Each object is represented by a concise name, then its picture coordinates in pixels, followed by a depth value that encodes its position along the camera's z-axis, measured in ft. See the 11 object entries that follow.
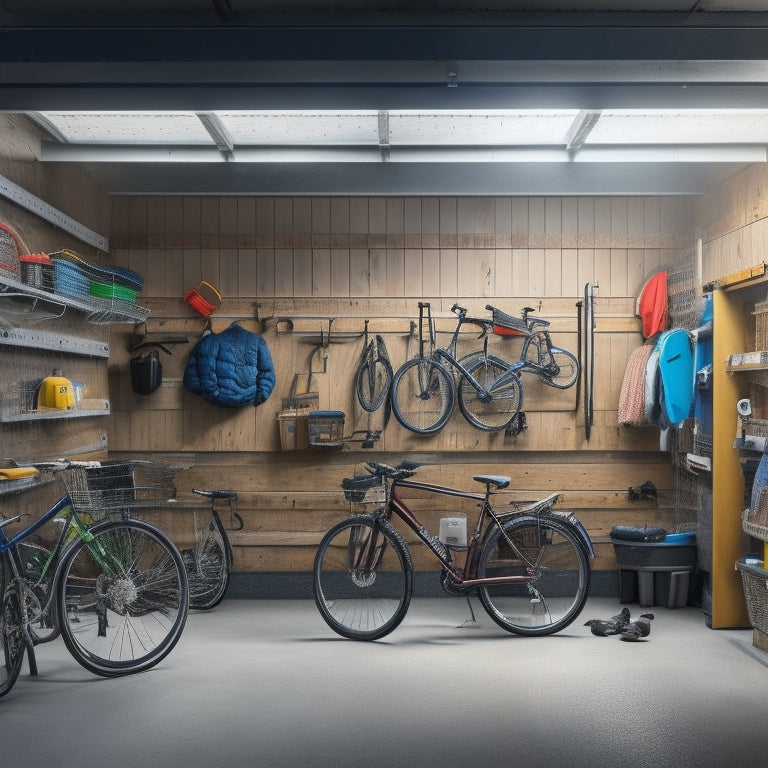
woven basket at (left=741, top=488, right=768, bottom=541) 14.01
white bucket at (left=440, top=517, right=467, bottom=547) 18.79
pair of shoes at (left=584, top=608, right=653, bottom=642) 15.31
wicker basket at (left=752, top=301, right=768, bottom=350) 14.93
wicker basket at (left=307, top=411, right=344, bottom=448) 18.53
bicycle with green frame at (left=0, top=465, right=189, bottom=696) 12.17
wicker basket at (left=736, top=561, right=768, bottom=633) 13.93
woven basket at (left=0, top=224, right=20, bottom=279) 12.76
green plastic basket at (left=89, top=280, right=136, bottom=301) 15.96
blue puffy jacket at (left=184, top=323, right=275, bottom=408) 18.66
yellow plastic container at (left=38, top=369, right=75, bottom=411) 14.83
